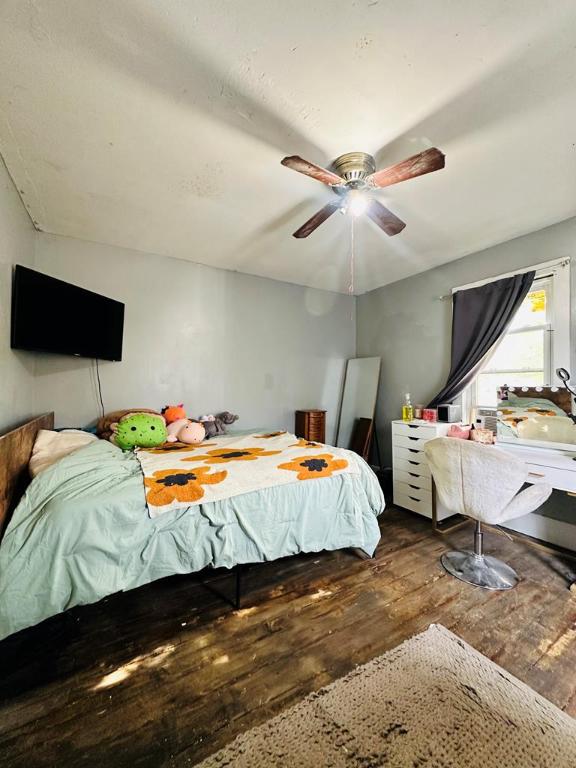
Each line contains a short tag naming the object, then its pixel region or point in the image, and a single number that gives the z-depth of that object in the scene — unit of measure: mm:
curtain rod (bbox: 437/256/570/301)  2498
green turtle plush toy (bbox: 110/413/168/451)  2555
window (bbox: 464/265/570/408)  2490
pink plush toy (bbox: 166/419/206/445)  2895
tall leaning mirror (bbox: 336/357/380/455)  4168
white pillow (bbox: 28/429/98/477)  1845
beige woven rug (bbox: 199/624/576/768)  1051
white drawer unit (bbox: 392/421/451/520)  2912
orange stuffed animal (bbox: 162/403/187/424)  3133
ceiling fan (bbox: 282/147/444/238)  1502
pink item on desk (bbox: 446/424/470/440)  2850
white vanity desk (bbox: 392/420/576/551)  2084
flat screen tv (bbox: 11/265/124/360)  2084
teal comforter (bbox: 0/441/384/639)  1309
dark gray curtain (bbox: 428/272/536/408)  2773
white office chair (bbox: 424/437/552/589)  1839
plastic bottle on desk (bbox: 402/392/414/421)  3358
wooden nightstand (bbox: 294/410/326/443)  3979
